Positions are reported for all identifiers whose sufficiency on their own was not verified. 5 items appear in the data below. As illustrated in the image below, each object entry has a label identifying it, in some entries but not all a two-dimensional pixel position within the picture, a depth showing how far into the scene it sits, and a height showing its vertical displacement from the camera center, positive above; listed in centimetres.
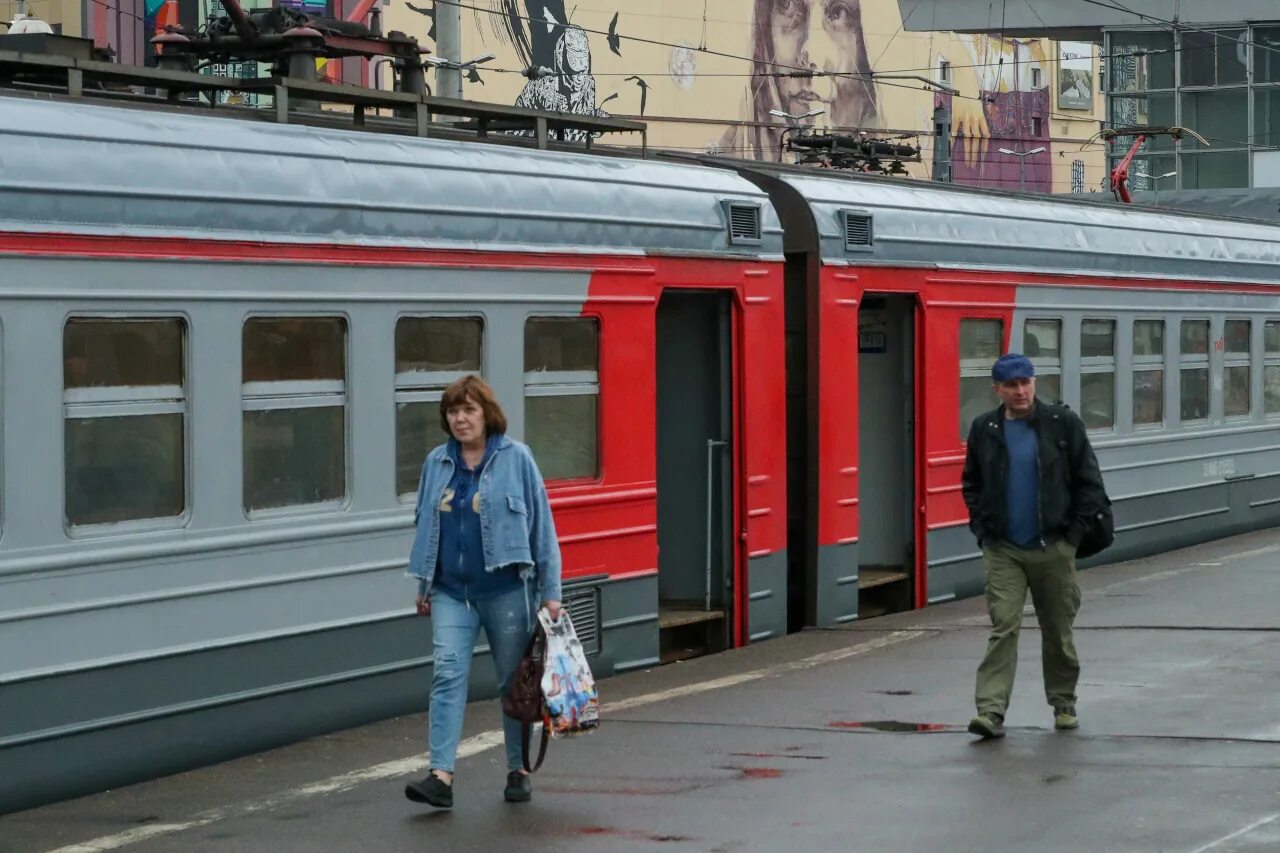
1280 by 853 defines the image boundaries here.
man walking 1353 -76
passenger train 1174 -27
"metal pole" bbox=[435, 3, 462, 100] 2887 +262
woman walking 1140 -79
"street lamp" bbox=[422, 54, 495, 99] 2812 +229
